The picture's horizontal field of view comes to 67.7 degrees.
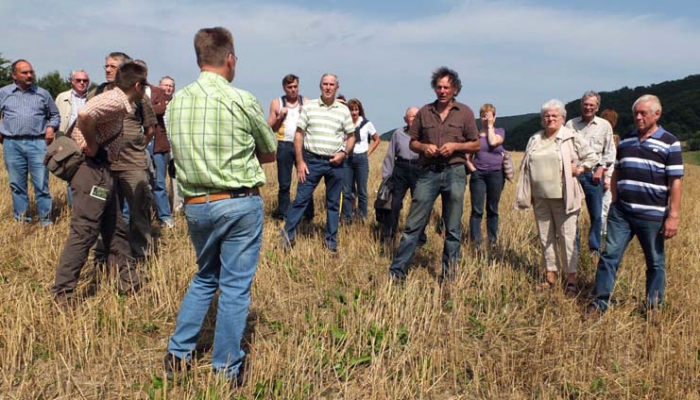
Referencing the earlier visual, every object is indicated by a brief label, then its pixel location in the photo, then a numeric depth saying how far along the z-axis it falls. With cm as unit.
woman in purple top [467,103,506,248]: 695
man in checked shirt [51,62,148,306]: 431
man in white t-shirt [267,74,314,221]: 766
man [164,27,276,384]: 314
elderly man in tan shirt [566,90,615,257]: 659
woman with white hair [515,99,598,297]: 525
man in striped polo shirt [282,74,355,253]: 641
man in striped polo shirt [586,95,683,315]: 457
